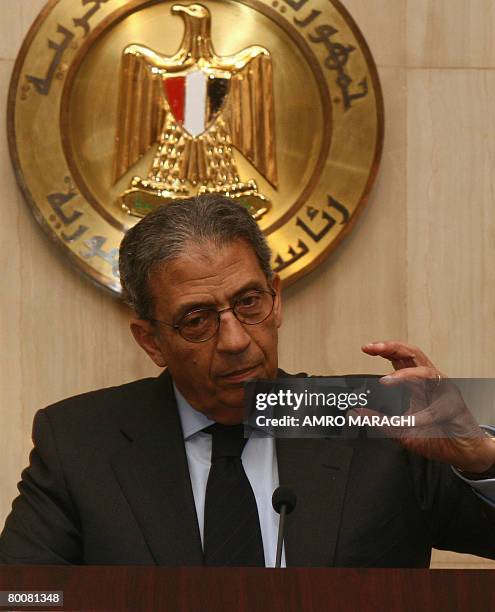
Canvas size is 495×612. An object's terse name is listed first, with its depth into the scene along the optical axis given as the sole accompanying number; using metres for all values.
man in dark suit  4.02
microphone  3.79
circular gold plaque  4.45
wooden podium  3.67
